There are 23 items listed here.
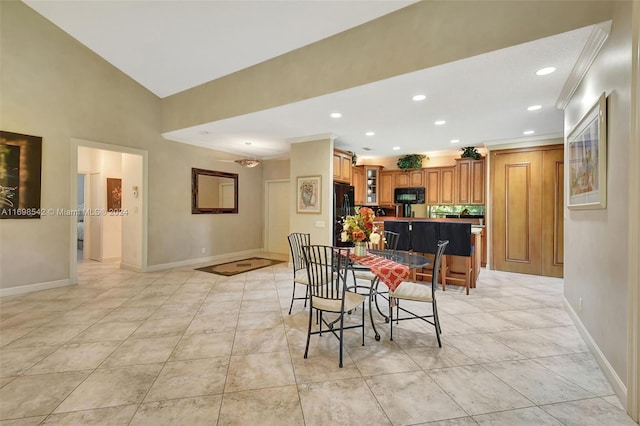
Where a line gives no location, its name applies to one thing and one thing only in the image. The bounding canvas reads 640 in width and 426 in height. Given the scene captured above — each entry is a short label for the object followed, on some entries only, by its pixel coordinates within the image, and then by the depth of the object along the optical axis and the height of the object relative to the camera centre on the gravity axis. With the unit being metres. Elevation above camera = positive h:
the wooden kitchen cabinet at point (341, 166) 5.81 +0.99
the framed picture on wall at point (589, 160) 2.26 +0.51
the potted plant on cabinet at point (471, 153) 6.34 +1.37
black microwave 7.26 +0.47
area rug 5.62 -1.17
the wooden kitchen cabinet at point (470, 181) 6.43 +0.76
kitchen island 4.65 -0.80
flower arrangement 3.06 -0.17
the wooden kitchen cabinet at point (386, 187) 7.68 +0.72
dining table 2.65 -0.51
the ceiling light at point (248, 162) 5.90 +1.04
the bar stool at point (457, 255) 4.34 -0.63
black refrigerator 5.62 +0.11
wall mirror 6.46 +0.49
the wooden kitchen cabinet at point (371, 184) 7.62 +0.78
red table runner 2.63 -0.55
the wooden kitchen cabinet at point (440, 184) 6.86 +0.72
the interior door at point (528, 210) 5.31 +0.08
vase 3.14 -0.40
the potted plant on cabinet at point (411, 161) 7.23 +1.33
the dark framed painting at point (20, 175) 3.99 +0.51
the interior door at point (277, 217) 7.88 -0.13
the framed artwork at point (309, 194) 5.63 +0.37
